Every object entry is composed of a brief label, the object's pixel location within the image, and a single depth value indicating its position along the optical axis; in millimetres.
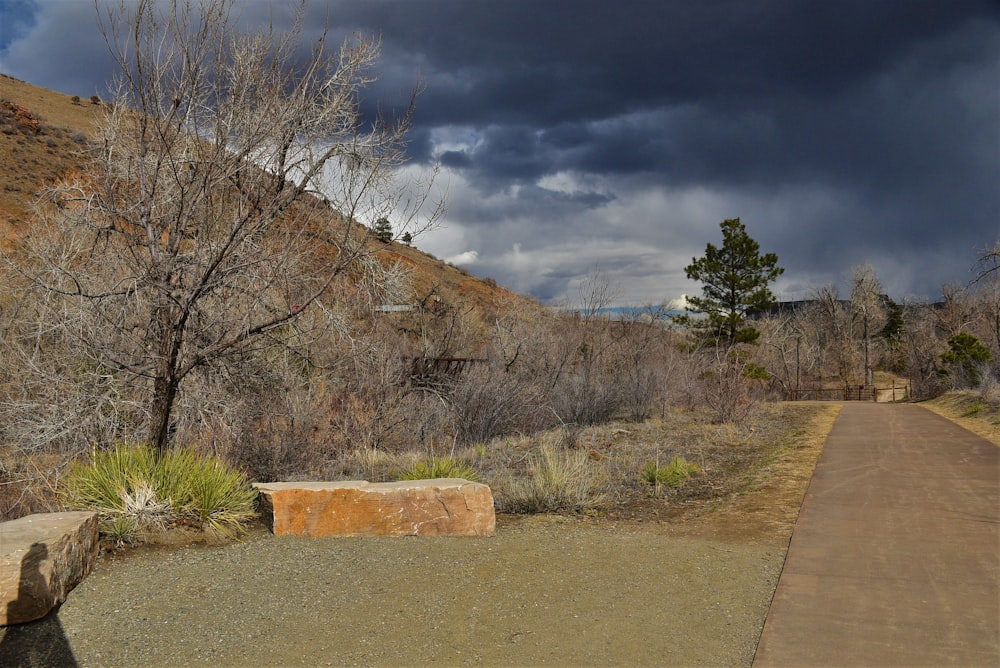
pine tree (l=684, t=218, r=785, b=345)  44938
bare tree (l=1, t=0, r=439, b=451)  7344
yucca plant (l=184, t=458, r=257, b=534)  6506
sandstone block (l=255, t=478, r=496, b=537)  6582
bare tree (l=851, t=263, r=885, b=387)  64188
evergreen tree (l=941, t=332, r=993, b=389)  26817
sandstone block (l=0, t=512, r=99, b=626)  4570
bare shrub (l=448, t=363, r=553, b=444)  14547
